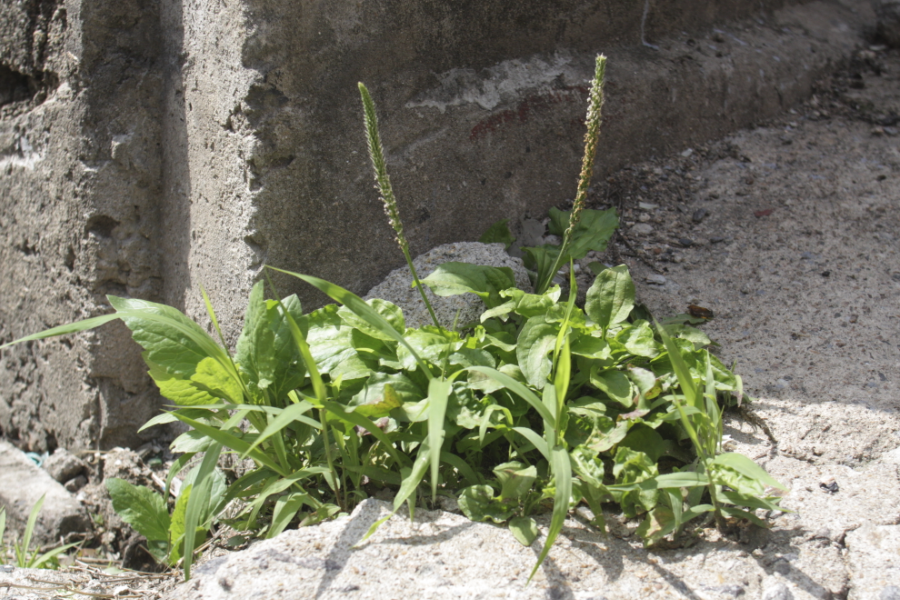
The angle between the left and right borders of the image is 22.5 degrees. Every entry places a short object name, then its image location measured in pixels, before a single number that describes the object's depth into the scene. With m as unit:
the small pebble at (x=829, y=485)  1.69
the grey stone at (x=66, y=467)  1.96
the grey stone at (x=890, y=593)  1.60
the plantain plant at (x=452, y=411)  1.65
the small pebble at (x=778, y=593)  1.61
